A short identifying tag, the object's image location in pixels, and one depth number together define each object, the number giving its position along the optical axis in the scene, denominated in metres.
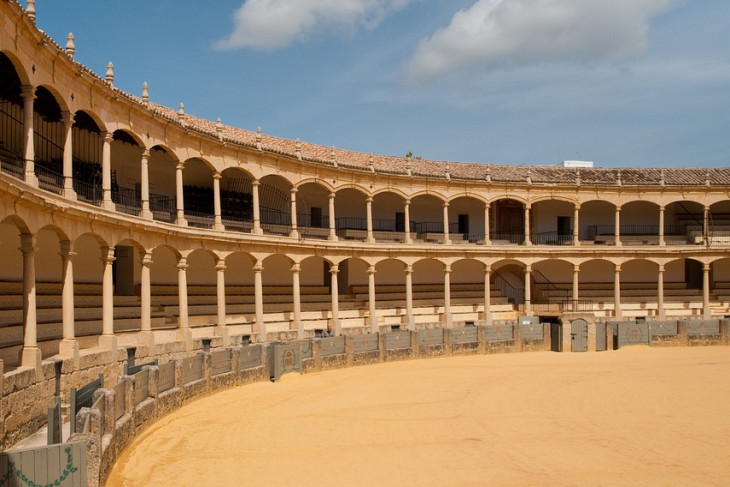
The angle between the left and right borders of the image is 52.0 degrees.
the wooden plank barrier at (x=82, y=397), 10.49
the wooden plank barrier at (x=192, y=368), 17.36
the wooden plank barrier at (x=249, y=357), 20.45
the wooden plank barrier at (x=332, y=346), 24.33
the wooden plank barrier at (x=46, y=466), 8.61
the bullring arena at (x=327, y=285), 14.20
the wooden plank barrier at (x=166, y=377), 15.78
